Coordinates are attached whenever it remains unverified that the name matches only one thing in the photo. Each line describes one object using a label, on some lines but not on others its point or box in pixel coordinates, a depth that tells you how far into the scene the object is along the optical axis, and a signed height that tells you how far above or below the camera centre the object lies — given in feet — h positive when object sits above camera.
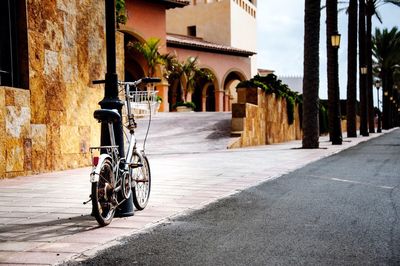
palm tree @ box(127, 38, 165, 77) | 102.32 +12.46
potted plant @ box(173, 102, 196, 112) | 104.88 +1.40
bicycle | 14.43 -1.90
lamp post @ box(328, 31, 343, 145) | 68.85 +2.87
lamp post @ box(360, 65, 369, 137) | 107.57 +1.48
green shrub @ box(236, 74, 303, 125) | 65.77 +3.27
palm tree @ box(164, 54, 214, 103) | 110.52 +8.78
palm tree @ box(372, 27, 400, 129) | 177.17 +19.64
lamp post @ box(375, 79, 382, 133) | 142.82 -4.06
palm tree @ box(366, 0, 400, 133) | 121.29 +15.12
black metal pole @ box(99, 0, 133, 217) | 16.69 +0.75
